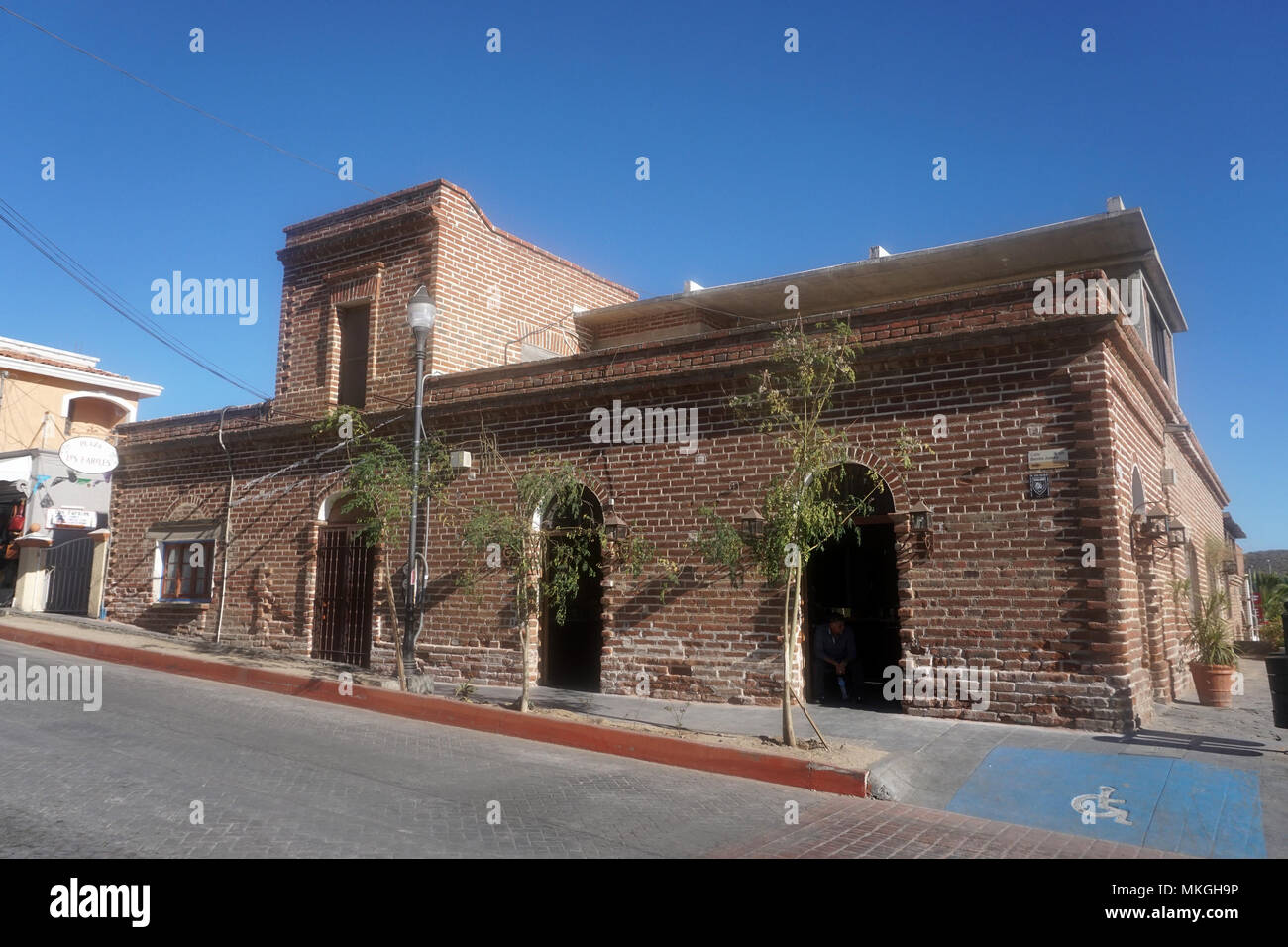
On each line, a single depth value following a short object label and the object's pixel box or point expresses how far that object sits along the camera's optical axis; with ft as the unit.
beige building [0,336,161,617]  59.26
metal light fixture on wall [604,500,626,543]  36.68
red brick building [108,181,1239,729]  28.50
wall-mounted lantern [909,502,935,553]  30.32
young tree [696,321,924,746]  25.39
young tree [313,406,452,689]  35.70
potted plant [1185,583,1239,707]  33.42
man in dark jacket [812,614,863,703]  34.44
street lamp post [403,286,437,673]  35.58
